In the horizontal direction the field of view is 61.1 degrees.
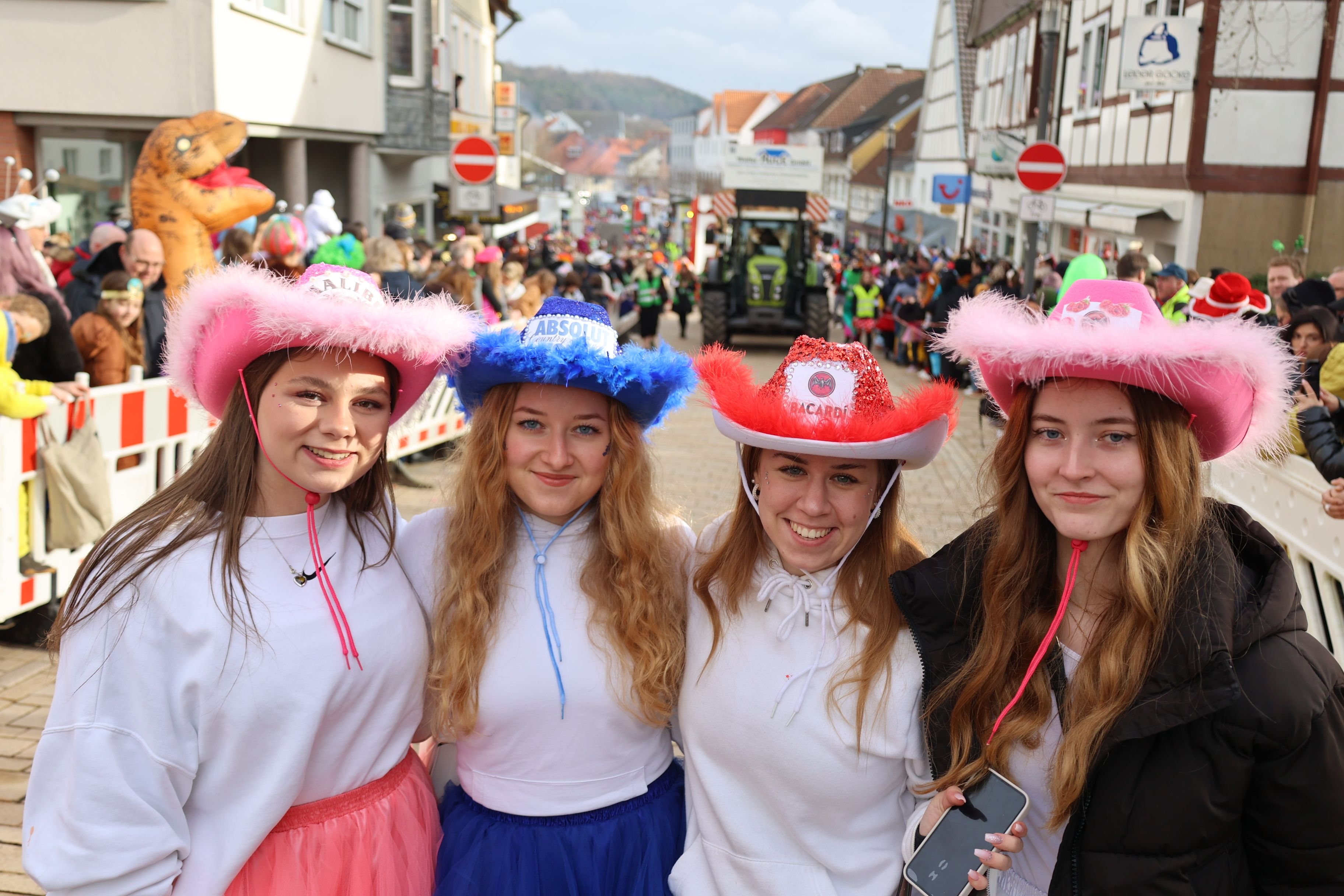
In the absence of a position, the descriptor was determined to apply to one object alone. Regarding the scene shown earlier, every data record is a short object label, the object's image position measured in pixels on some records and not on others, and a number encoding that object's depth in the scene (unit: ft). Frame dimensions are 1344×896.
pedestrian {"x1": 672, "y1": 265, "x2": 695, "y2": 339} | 76.48
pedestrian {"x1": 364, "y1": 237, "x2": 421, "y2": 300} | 28.66
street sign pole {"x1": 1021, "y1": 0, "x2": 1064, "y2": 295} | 37.47
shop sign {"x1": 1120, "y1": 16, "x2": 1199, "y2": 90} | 47.88
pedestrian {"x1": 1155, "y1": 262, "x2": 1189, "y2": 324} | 30.27
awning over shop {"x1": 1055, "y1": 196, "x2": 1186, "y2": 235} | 54.80
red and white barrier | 15.43
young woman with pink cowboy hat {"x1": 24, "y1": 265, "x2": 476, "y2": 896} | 6.86
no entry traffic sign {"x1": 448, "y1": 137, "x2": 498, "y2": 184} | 41.37
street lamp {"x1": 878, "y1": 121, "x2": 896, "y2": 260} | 111.43
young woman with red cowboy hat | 7.65
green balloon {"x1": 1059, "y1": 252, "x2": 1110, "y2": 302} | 22.62
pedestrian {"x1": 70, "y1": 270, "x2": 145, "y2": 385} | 18.93
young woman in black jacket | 6.40
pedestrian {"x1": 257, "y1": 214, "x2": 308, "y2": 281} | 26.45
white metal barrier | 15.01
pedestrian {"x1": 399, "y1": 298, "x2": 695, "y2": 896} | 8.16
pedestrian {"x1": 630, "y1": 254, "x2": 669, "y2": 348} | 62.03
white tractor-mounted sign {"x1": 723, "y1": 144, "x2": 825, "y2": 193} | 70.74
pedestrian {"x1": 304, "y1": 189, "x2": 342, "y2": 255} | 34.81
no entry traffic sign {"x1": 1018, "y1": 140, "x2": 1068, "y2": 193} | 37.22
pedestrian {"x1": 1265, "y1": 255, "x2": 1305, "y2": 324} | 28.09
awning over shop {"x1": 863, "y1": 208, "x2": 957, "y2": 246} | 128.36
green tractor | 63.41
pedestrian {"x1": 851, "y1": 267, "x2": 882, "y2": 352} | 66.85
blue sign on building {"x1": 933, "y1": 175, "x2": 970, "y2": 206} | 95.66
